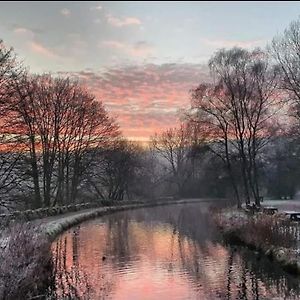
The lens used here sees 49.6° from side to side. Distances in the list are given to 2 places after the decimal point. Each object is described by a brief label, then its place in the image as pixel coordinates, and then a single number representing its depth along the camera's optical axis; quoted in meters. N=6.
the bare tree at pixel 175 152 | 65.86
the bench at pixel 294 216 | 18.07
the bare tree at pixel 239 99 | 25.37
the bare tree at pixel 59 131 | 28.79
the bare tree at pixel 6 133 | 19.42
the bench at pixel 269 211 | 19.23
